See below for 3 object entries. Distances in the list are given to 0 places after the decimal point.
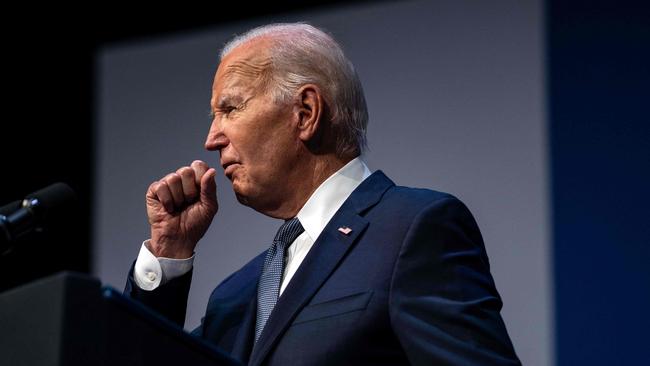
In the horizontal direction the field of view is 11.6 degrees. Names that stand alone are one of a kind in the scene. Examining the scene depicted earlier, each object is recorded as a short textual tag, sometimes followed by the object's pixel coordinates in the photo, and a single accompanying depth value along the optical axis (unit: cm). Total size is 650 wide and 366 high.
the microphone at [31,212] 346
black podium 335
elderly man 366
